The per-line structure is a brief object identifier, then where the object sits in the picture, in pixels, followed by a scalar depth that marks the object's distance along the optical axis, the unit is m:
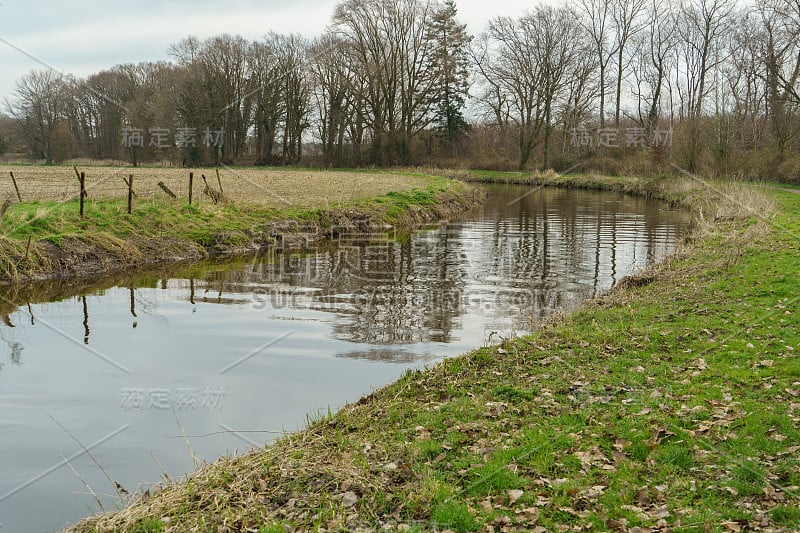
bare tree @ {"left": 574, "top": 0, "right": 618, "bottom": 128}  54.28
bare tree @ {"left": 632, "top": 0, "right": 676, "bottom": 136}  52.53
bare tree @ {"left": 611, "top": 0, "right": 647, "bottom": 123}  53.75
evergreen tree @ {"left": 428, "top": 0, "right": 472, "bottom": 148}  57.06
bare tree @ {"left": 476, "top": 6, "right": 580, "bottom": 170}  51.91
